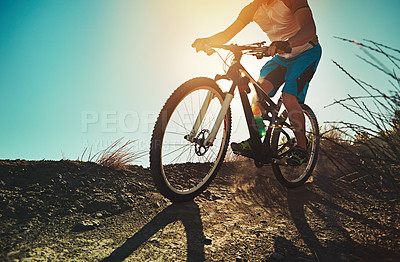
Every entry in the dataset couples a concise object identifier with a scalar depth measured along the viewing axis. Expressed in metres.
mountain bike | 2.26
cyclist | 2.87
